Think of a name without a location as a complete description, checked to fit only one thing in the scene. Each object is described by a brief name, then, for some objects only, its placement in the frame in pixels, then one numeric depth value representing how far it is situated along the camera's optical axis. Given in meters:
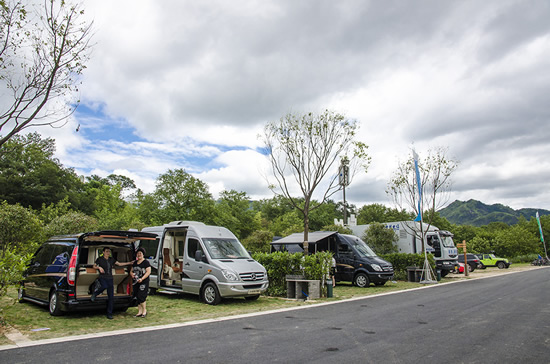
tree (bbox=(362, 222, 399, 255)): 22.94
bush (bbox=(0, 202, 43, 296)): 14.16
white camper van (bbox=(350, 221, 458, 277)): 21.97
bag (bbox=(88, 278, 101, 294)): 7.64
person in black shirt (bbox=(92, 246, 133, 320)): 7.64
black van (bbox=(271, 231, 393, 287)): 15.78
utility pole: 17.16
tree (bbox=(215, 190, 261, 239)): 60.29
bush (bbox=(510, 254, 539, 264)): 54.62
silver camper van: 10.03
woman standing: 8.11
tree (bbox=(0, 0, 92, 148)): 7.47
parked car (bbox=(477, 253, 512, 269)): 34.62
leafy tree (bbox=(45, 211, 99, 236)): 17.62
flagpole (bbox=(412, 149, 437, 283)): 18.45
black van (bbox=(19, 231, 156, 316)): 7.41
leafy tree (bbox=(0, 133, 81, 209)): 43.72
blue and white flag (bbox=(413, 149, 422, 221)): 19.77
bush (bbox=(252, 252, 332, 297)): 12.12
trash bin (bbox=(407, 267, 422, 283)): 19.11
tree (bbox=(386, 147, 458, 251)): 23.30
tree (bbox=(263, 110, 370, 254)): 16.62
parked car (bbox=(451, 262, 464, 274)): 26.99
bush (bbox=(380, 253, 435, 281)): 19.53
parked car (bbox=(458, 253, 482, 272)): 31.06
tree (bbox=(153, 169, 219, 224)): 40.44
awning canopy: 17.23
